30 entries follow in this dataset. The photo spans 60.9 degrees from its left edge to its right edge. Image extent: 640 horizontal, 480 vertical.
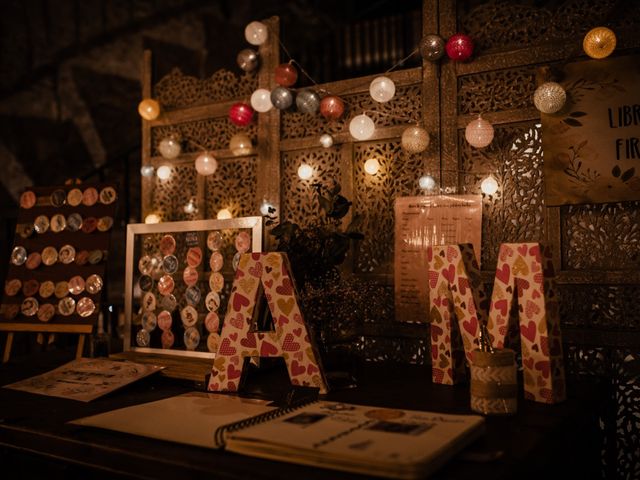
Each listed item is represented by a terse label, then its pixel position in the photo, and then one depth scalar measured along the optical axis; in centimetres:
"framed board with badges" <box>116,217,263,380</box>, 192
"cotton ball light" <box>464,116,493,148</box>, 191
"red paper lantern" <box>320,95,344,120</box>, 221
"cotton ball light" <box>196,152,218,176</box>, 249
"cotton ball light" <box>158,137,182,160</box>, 261
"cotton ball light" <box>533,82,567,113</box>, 178
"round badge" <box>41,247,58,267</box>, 232
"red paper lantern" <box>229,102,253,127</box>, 241
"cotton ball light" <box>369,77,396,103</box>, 209
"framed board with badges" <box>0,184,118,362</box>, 222
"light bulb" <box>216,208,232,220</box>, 245
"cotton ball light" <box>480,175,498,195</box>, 194
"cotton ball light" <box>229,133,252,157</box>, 243
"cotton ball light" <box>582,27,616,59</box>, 171
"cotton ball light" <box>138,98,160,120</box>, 266
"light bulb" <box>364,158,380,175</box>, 216
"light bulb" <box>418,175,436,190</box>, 200
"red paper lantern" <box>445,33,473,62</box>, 198
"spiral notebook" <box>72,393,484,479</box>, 92
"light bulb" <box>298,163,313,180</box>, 228
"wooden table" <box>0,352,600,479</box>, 100
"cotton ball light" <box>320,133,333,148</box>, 223
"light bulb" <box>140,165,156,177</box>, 270
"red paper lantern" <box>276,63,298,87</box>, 232
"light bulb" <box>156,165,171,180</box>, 267
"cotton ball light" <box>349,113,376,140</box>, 211
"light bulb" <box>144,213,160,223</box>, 263
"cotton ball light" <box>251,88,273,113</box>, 234
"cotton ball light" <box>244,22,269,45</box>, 244
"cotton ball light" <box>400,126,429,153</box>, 200
